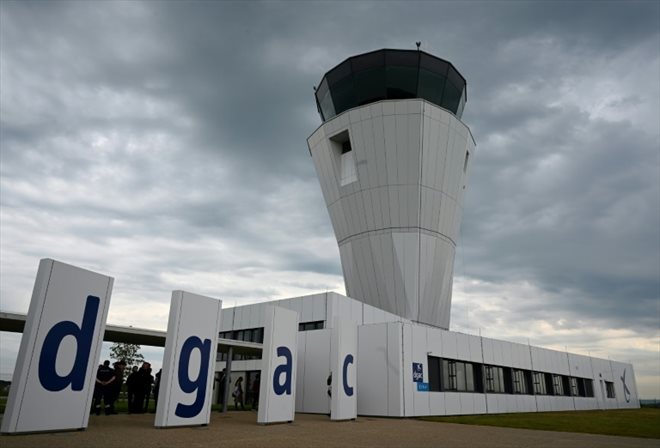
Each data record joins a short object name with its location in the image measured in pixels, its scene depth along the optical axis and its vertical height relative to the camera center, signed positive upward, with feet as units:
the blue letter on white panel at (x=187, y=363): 34.71 +0.65
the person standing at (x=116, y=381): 43.65 -1.13
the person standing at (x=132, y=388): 47.60 -1.90
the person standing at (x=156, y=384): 53.61 -1.58
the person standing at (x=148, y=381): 47.88 -1.13
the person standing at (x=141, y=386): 47.73 -1.65
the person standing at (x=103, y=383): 42.65 -1.30
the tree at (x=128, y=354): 168.04 +5.44
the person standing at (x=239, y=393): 68.44 -2.98
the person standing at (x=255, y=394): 67.92 -2.99
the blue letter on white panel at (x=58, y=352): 26.96 +0.92
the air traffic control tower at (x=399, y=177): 84.02 +37.11
